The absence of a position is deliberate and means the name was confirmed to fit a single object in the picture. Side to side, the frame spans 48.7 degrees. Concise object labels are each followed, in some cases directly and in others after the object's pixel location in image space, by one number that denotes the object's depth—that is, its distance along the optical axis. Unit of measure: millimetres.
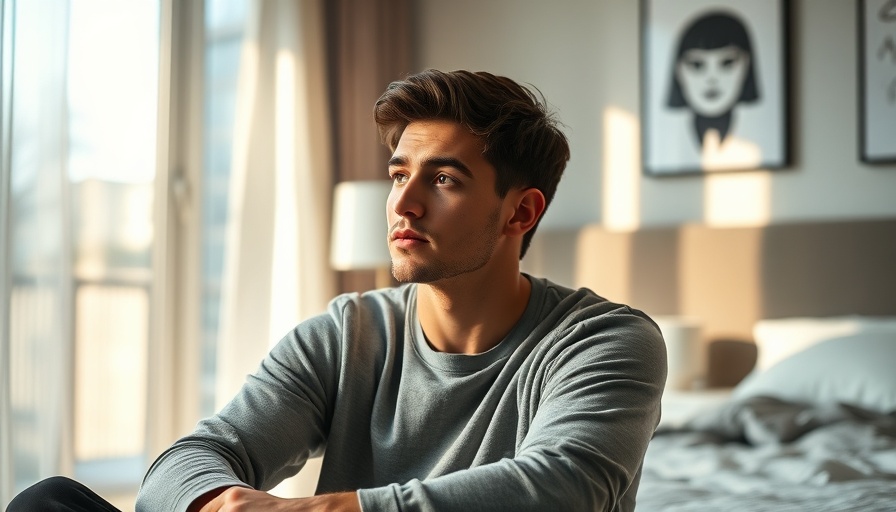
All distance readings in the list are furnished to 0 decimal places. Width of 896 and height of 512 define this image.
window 2951
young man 1463
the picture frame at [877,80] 3744
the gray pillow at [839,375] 3039
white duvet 1963
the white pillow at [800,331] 3395
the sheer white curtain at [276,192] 3936
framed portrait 3941
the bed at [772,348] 2146
